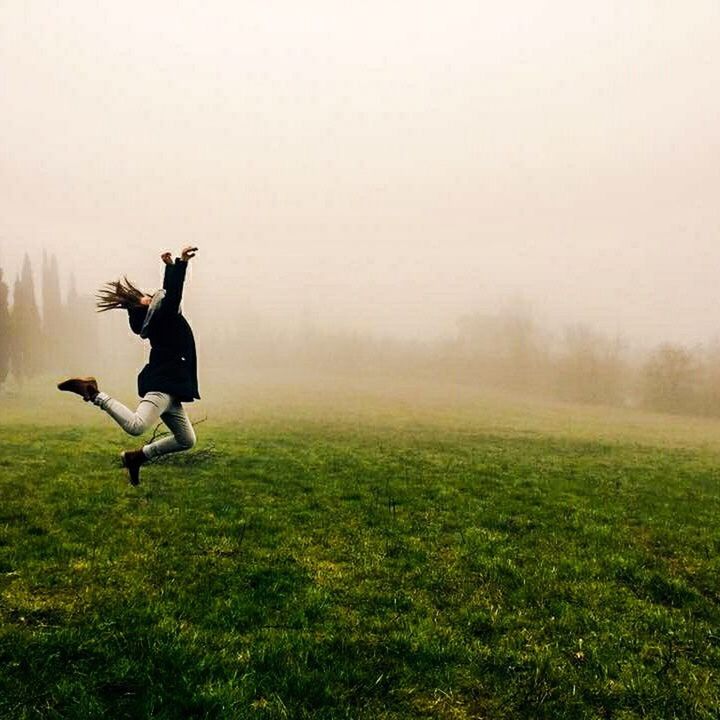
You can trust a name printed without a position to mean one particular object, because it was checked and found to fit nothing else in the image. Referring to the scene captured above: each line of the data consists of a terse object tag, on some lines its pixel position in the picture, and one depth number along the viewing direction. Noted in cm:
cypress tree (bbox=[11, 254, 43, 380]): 7119
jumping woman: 861
